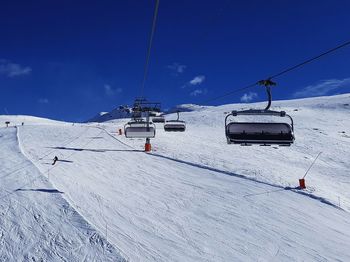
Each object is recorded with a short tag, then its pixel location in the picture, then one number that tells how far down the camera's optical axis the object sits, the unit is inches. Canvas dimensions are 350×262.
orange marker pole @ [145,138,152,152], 1044.4
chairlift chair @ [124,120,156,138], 872.9
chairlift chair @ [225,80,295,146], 445.4
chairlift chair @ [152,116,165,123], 1335.1
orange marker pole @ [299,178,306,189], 731.4
